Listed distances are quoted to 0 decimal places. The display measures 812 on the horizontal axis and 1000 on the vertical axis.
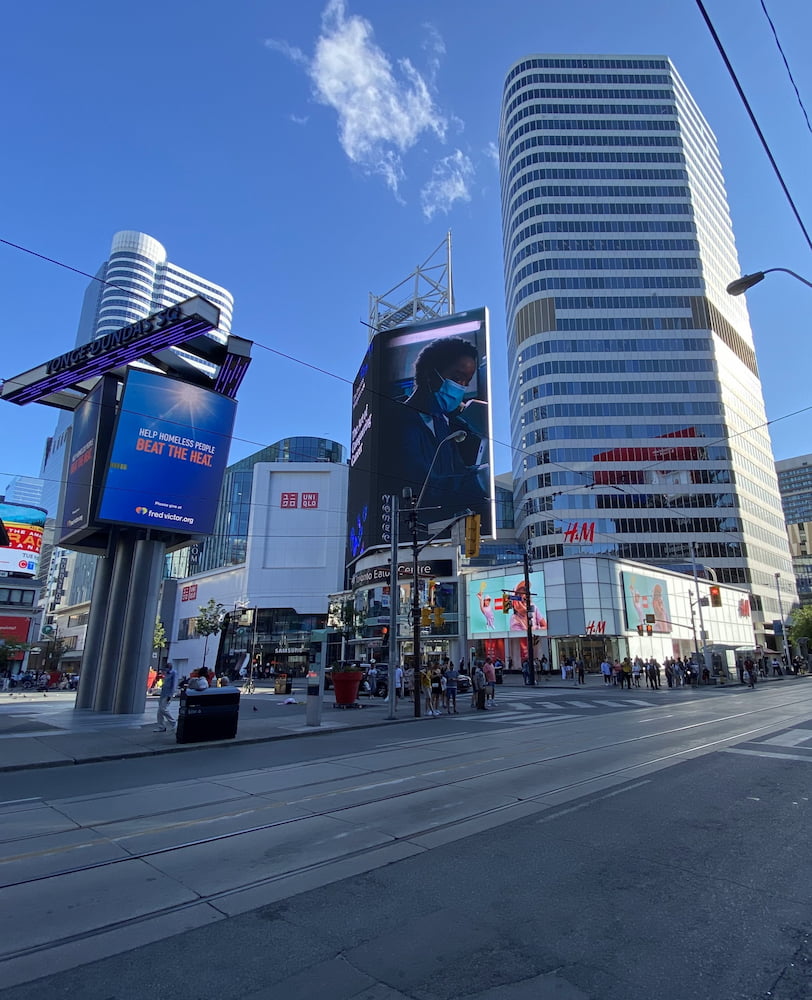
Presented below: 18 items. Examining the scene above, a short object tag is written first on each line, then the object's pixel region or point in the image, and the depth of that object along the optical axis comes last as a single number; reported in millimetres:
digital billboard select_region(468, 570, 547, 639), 50719
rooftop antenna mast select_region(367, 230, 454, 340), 72625
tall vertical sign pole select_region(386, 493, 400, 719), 21786
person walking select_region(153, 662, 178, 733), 15133
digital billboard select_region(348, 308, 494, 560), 56219
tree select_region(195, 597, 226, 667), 74031
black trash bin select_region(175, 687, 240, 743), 14078
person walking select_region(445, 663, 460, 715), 22250
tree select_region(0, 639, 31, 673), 53294
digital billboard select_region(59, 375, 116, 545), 22234
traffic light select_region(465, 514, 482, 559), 20812
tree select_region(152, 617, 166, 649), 74419
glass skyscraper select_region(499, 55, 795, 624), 76500
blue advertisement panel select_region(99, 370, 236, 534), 22000
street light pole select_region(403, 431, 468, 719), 21228
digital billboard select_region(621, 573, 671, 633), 50125
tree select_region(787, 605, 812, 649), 75225
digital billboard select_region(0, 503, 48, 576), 68875
